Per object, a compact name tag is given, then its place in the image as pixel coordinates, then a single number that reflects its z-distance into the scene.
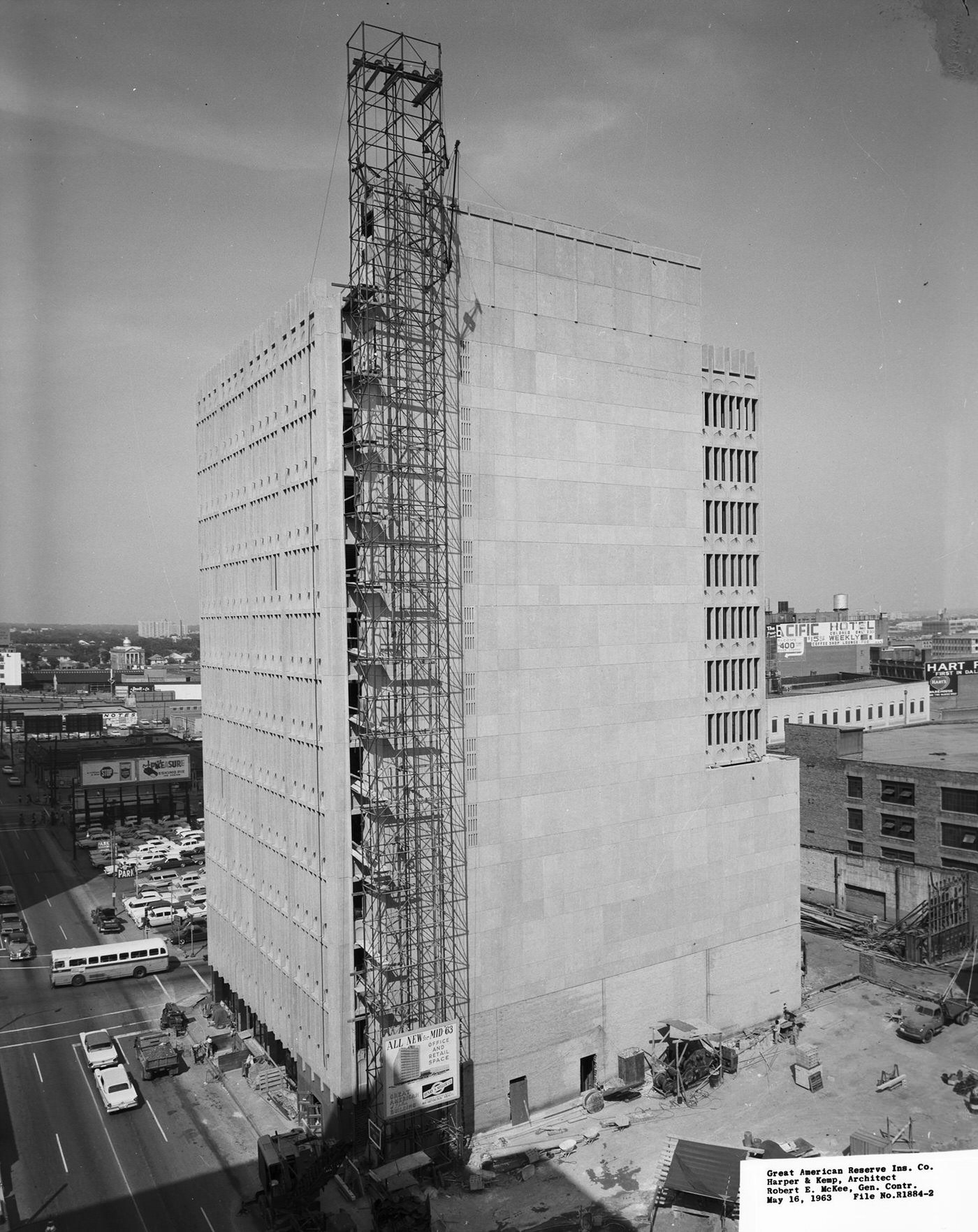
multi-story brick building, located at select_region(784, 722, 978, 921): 61.59
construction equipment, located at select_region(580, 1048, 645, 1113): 39.56
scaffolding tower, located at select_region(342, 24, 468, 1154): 35.50
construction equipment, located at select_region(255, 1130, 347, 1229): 31.06
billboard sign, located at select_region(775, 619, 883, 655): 141.38
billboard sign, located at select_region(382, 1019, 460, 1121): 33.66
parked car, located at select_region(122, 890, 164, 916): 70.50
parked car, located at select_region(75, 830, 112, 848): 95.19
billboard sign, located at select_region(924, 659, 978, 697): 120.94
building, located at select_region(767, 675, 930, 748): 91.06
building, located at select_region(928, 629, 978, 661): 158.88
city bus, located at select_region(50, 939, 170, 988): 55.31
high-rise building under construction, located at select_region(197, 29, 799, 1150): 35.72
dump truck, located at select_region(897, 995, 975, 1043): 45.03
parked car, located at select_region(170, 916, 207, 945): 65.12
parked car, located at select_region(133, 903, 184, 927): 68.31
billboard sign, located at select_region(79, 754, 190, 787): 98.75
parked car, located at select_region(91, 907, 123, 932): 67.31
